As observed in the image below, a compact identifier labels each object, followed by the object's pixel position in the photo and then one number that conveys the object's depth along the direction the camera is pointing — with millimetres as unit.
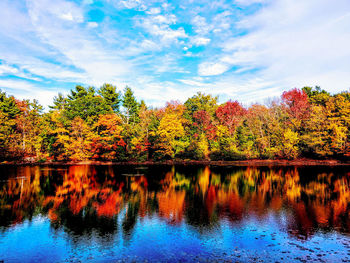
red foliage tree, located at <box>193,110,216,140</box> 56500
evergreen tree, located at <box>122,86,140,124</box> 63469
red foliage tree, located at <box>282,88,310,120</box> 52906
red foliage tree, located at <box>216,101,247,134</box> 57219
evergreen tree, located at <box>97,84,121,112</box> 59750
